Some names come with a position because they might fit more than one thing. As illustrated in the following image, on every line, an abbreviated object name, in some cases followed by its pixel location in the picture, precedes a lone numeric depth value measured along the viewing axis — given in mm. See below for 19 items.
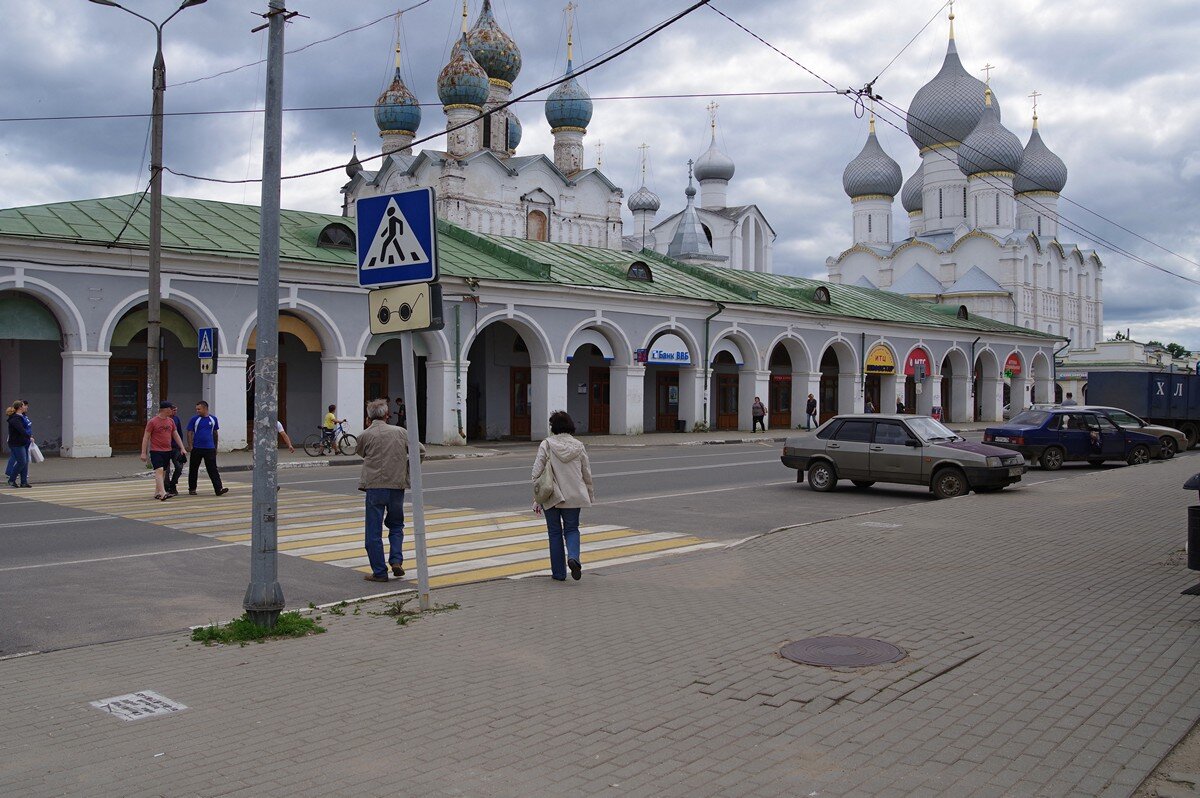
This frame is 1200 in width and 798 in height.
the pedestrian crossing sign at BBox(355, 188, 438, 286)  7660
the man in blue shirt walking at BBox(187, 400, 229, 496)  16562
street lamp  20375
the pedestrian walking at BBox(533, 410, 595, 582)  9422
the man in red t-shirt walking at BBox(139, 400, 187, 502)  16484
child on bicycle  27000
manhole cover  6426
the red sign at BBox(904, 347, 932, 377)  48812
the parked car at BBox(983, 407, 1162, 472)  23719
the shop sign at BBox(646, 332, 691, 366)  36688
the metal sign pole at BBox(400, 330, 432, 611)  7949
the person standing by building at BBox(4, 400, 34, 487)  18453
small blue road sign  22656
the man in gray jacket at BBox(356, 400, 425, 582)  9445
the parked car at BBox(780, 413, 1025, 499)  17016
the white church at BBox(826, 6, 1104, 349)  68438
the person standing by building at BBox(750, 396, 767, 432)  39469
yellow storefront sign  46562
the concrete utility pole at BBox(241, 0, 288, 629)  7258
